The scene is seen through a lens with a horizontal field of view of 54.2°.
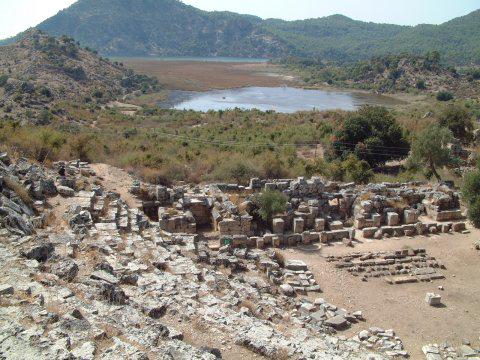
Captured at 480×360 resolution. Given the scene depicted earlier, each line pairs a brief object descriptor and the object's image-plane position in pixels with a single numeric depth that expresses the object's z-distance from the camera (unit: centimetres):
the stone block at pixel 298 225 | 2172
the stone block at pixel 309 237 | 2069
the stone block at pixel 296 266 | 1795
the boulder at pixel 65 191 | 1945
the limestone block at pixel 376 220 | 2258
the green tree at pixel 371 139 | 3547
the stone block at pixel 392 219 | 2278
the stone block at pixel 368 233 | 2162
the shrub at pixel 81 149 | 2856
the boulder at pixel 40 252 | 1153
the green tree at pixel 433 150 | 3000
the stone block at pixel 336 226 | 2206
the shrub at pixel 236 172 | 2762
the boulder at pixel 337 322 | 1395
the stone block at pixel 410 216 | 2296
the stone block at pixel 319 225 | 2197
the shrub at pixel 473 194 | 2177
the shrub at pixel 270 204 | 2147
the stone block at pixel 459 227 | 2219
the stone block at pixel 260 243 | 2017
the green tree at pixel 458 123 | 4406
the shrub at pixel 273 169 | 2936
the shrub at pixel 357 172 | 2886
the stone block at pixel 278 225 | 2138
